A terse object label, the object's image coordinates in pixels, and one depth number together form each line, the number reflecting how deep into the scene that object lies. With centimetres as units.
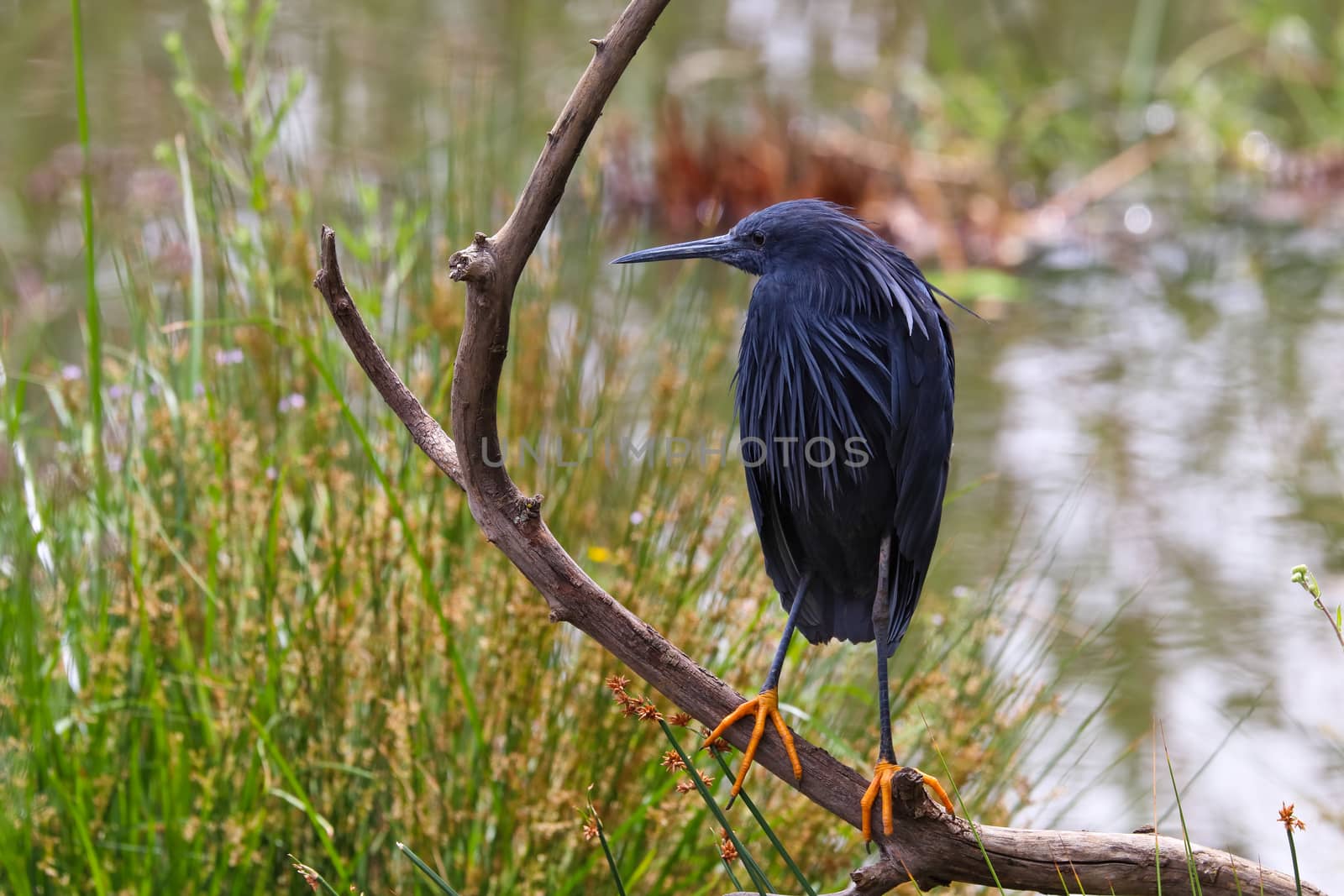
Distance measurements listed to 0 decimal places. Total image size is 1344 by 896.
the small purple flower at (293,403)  1369
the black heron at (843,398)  1323
